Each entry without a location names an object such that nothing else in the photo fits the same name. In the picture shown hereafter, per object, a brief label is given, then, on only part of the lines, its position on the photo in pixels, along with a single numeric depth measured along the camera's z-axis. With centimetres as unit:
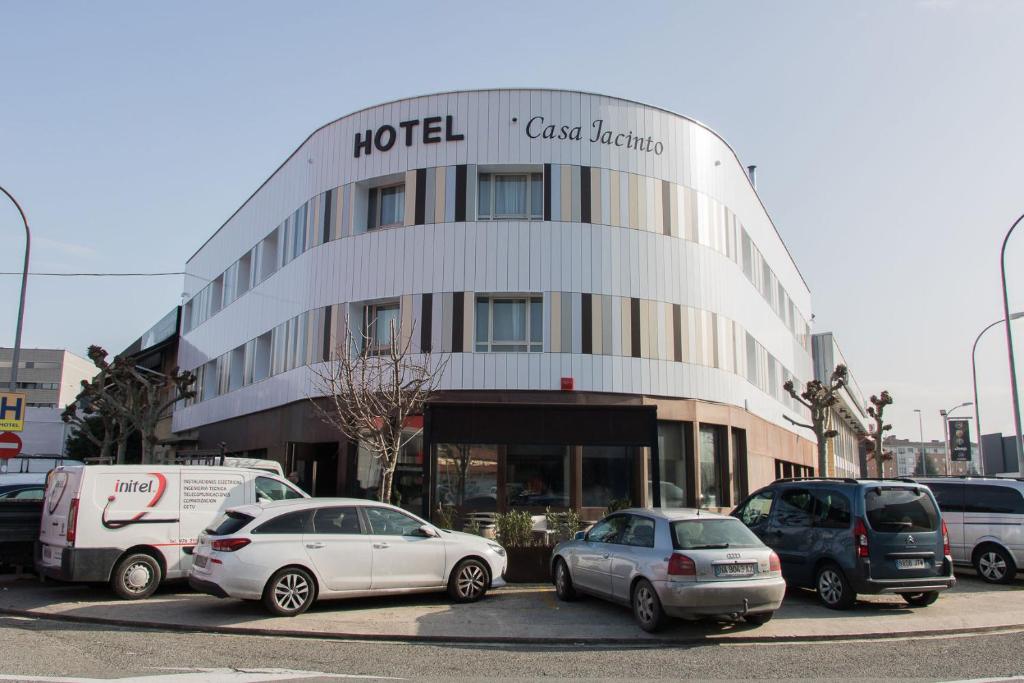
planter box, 1425
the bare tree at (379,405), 1527
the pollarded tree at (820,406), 2455
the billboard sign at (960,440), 4231
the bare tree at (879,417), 3016
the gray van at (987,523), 1501
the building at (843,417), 4847
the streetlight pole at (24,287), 2192
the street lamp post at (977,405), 3559
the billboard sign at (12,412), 1927
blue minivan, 1174
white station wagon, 1058
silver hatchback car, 987
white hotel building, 2144
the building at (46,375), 10075
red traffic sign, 1883
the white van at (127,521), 1200
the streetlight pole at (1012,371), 2408
